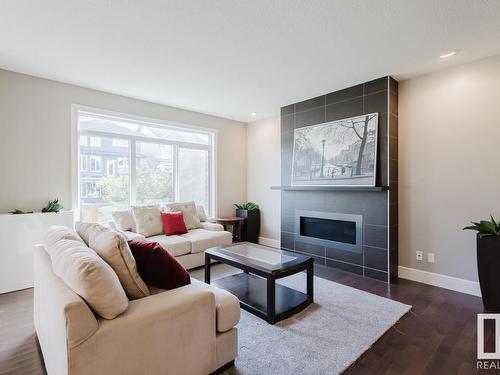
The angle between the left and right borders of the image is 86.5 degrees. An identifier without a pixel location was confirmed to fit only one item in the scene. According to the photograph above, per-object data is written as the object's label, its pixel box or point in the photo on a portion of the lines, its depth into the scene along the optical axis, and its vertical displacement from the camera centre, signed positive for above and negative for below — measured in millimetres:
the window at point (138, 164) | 3883 +424
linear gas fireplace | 3629 -596
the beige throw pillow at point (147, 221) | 3775 -450
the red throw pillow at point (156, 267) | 1668 -492
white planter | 2922 -617
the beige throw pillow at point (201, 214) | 4684 -427
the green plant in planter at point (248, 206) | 5328 -337
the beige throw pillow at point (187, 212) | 4266 -366
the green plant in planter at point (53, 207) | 3305 -215
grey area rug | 1780 -1161
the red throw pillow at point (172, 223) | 3899 -499
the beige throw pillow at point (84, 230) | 1912 -306
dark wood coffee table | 2338 -920
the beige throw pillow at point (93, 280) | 1230 -436
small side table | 4840 -636
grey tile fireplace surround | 3332 -121
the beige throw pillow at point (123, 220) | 3785 -435
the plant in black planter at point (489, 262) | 2400 -673
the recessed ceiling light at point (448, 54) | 2717 +1406
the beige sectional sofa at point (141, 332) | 1164 -728
